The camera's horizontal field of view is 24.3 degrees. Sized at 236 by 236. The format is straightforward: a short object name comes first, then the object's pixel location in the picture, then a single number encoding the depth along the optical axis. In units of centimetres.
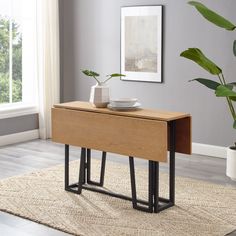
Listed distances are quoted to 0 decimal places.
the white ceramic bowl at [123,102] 393
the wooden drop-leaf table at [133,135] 369
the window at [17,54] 625
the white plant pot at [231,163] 459
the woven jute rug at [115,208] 354
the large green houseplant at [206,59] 427
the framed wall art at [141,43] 588
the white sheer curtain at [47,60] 641
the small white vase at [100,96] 407
